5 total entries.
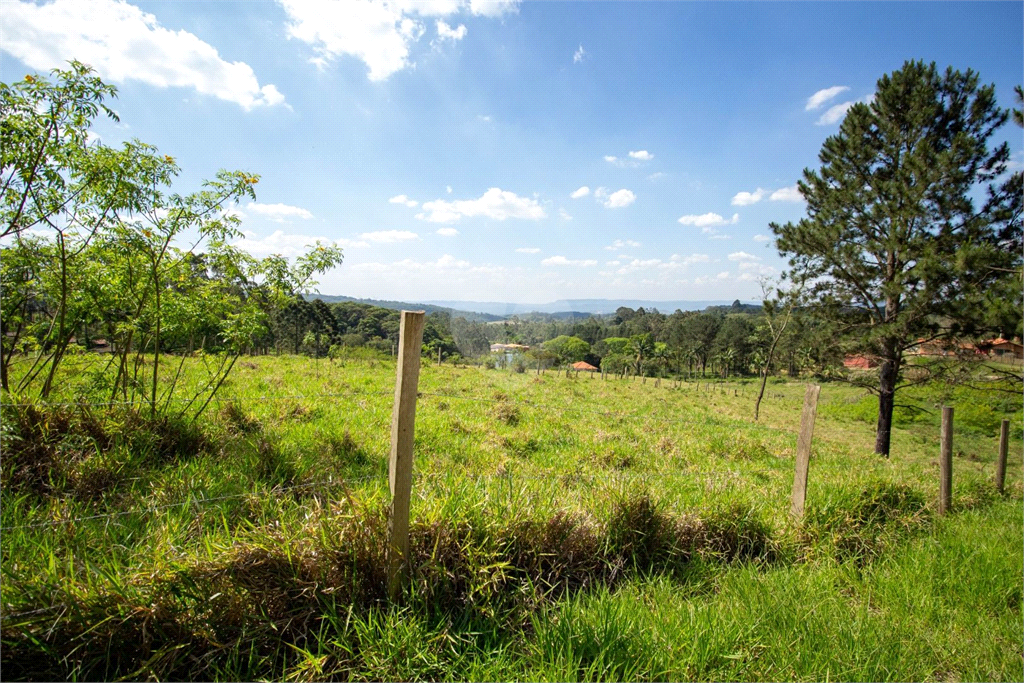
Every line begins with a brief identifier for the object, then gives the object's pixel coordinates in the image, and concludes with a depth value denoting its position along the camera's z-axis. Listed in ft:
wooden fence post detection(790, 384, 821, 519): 11.92
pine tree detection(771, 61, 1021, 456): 32.01
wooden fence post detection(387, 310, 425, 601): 7.55
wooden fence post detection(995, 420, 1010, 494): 16.76
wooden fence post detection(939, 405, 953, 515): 13.50
